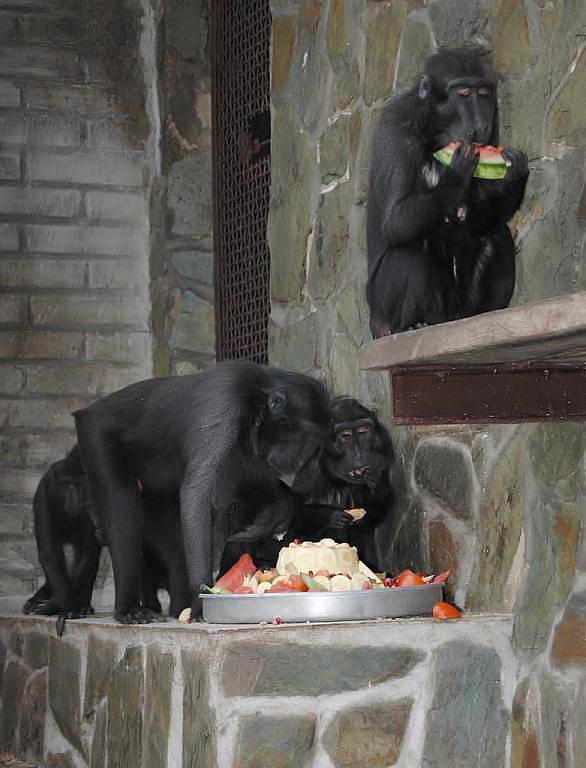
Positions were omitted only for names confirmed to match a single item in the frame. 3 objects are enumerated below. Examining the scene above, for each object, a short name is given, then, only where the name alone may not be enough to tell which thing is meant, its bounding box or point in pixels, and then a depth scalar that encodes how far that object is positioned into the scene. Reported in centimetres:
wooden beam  703
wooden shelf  598
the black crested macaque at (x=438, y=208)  765
